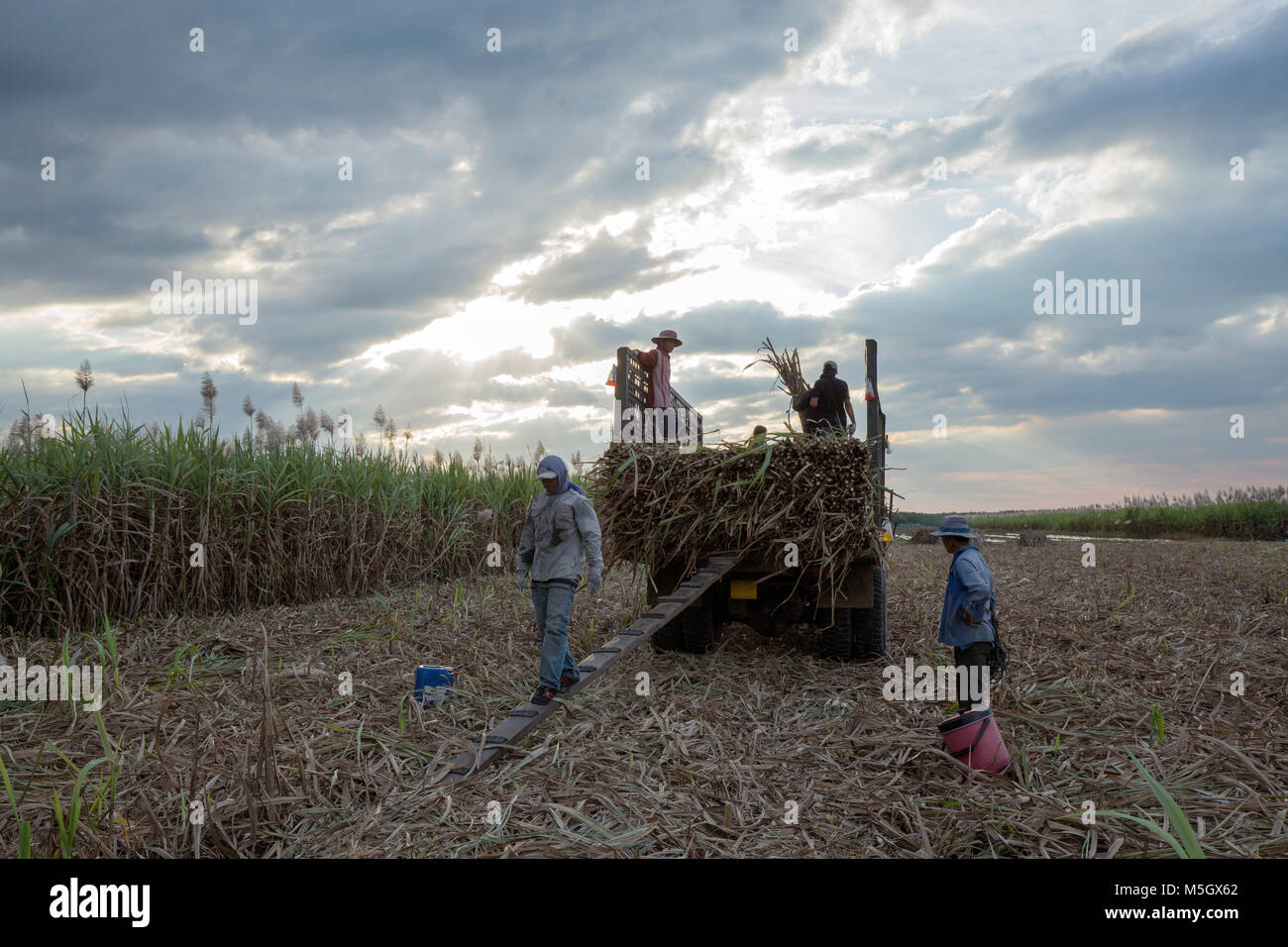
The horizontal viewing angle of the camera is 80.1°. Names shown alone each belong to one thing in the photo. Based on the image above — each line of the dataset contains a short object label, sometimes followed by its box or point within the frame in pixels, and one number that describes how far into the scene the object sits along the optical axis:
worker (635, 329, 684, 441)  9.09
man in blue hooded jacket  5.41
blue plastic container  5.59
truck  6.62
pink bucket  4.28
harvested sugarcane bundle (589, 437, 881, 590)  6.23
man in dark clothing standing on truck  8.95
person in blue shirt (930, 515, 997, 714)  4.79
